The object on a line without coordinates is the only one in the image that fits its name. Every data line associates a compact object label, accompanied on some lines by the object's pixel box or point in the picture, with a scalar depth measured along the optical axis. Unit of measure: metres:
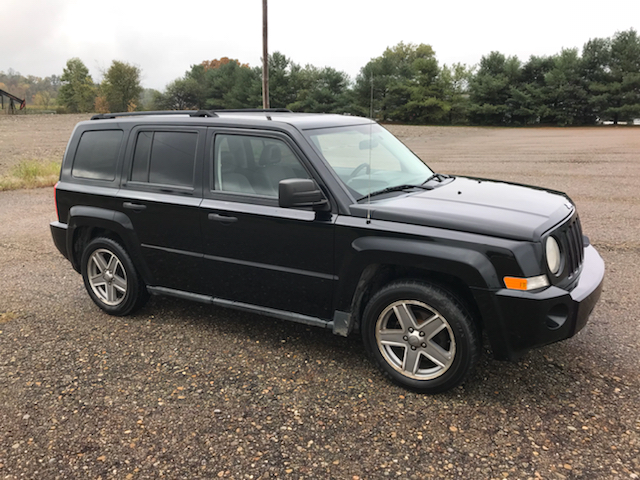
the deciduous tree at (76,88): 93.12
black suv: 3.27
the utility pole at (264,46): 20.98
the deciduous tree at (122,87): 74.25
